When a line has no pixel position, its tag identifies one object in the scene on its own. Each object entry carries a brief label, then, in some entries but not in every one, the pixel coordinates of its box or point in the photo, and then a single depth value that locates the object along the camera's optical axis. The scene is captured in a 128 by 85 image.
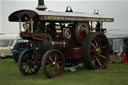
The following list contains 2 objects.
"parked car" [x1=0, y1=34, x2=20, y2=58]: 22.44
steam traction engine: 10.33
